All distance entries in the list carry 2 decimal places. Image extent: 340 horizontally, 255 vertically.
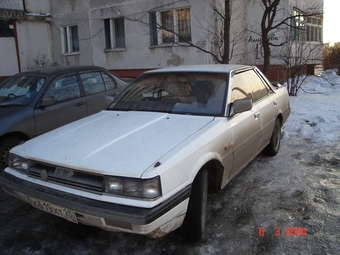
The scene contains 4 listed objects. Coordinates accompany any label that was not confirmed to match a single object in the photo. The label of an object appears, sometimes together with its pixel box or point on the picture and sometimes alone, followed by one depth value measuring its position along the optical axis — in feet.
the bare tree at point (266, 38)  27.58
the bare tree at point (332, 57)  49.98
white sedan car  7.82
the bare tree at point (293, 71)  32.65
